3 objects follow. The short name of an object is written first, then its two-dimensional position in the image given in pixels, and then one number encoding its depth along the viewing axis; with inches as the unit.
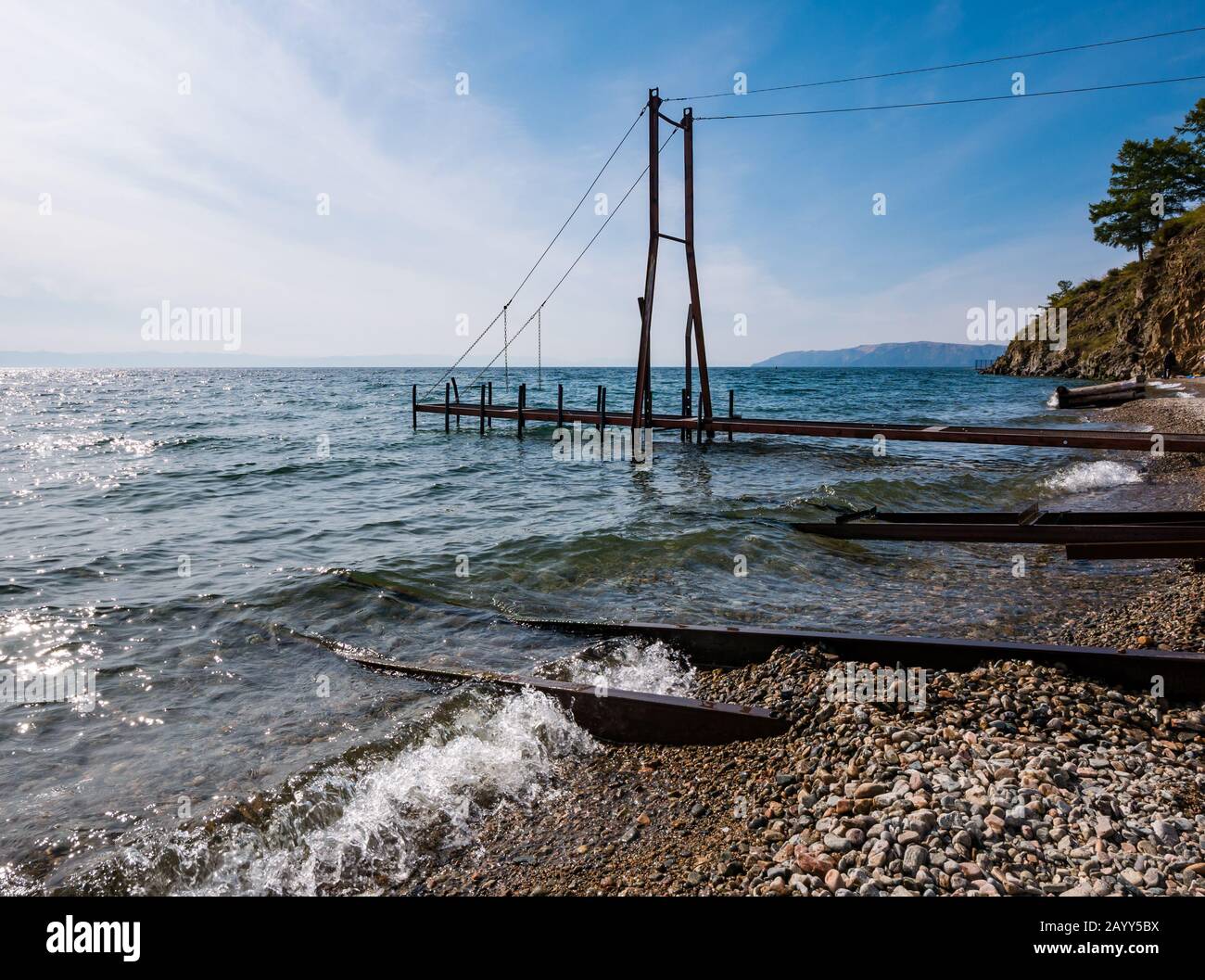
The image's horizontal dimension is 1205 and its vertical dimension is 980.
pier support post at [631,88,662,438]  888.9
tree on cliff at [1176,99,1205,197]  2329.0
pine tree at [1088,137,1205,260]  2486.5
